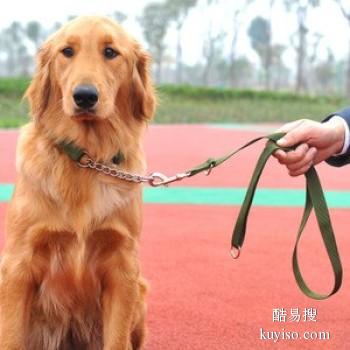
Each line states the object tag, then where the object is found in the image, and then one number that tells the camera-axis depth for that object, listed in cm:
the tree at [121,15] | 5035
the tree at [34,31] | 6438
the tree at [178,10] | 6206
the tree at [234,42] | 5621
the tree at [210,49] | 6186
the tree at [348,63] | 4522
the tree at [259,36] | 6963
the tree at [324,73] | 7238
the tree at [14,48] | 6781
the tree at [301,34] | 5206
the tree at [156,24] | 6356
